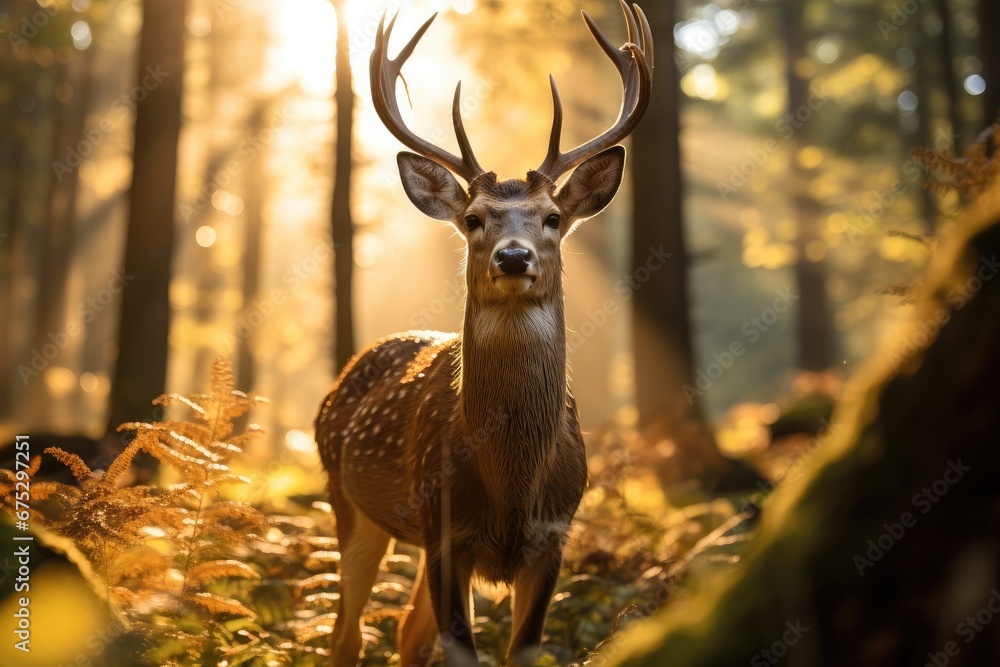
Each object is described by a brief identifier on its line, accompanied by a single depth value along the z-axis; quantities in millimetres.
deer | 4891
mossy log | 2117
